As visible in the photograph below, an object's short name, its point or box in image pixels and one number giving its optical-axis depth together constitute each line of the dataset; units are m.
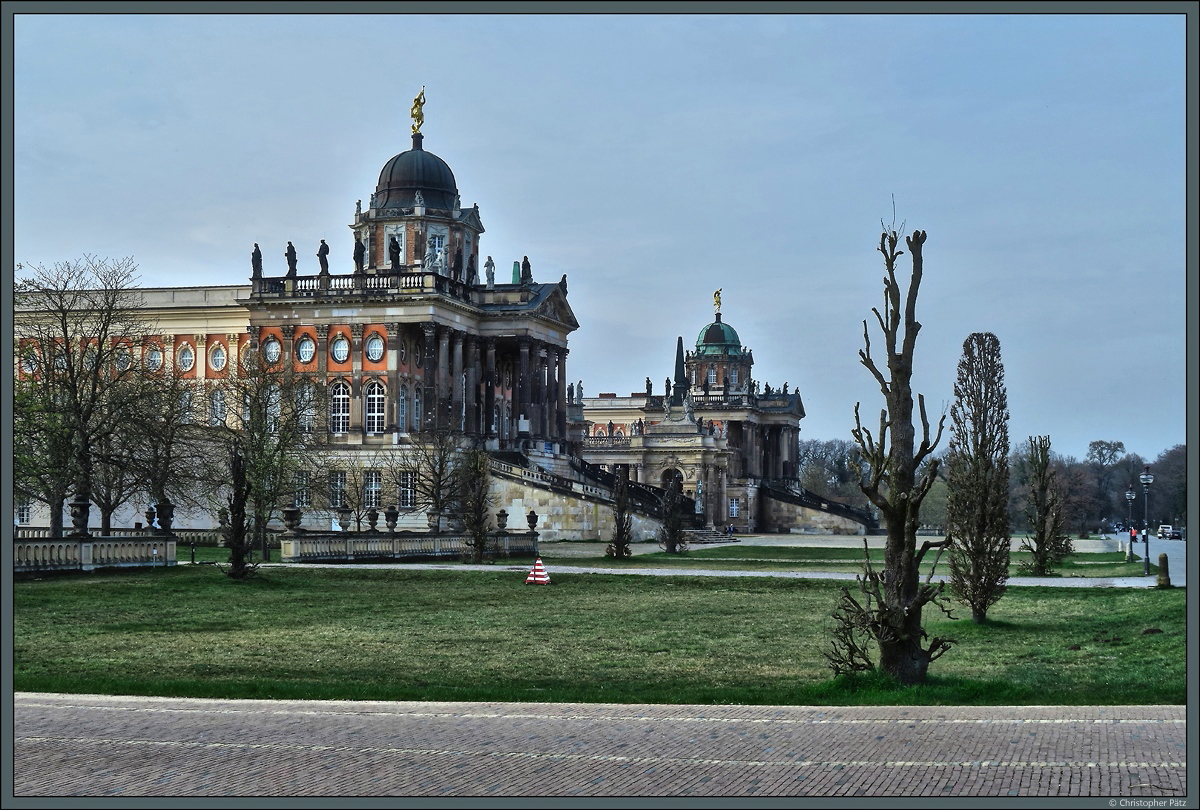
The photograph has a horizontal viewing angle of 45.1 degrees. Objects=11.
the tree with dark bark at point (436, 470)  65.44
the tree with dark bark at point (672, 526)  67.12
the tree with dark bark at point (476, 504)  54.53
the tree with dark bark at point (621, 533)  61.19
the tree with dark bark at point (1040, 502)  49.91
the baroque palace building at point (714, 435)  117.94
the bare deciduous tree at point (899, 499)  19.06
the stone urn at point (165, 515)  50.28
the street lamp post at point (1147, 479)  56.84
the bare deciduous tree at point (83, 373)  49.34
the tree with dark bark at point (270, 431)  58.56
